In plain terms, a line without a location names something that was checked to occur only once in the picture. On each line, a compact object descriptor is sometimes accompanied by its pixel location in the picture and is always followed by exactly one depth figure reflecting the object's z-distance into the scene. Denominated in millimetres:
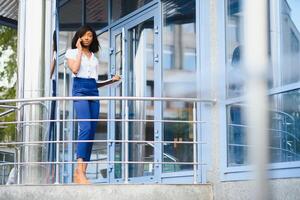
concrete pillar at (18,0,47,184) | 7796
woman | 7007
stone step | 6413
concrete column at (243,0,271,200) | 1236
